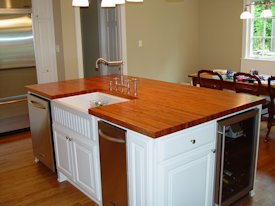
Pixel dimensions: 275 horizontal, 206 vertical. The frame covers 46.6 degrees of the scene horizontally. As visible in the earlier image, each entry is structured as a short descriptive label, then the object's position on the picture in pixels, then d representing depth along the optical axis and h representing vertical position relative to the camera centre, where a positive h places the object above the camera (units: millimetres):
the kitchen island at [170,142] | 1985 -662
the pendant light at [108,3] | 2587 +293
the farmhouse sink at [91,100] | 3045 -578
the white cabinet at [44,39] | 4844 +24
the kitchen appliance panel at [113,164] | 2229 -896
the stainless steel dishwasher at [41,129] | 3213 -916
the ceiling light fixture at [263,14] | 4480 +318
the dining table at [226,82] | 4113 -609
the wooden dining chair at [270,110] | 4020 -942
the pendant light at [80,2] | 2555 +298
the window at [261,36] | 5665 +16
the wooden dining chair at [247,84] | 4090 -605
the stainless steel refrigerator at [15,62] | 4406 -295
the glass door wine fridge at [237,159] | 2436 -964
